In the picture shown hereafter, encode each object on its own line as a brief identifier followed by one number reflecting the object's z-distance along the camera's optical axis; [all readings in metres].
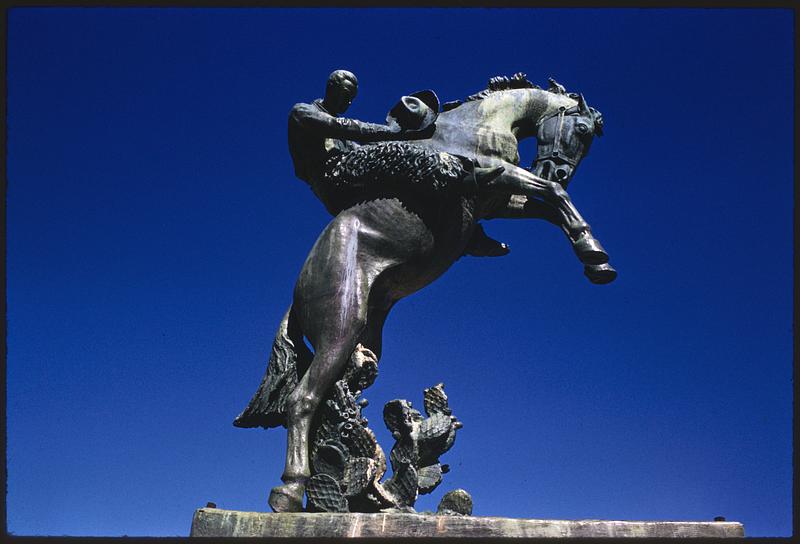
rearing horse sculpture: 7.65
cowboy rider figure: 8.16
